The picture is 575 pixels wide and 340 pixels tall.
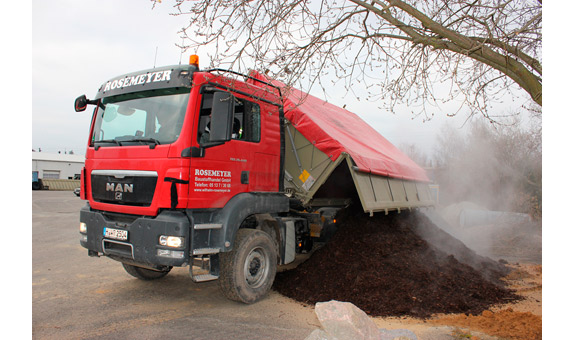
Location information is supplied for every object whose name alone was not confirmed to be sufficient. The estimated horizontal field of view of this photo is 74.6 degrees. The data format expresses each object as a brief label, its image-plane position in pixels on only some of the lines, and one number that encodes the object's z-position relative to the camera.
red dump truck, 4.34
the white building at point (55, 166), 47.25
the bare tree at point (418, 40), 4.09
